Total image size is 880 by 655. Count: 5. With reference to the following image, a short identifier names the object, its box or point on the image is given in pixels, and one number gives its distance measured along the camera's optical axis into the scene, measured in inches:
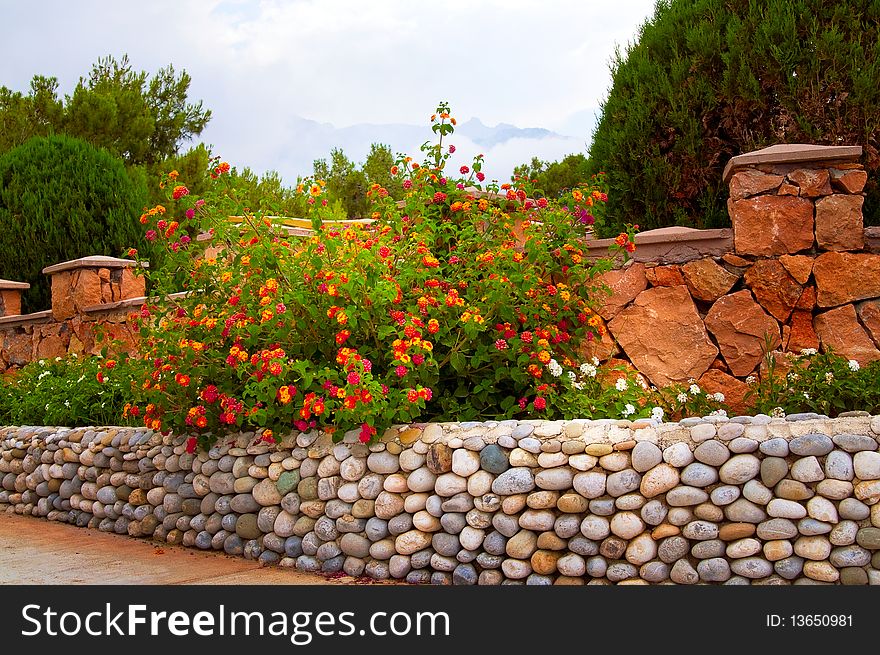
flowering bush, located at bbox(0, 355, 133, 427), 268.7
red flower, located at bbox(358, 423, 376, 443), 175.9
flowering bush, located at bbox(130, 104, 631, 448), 184.1
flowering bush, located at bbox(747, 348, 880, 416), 186.2
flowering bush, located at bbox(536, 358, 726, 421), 196.5
